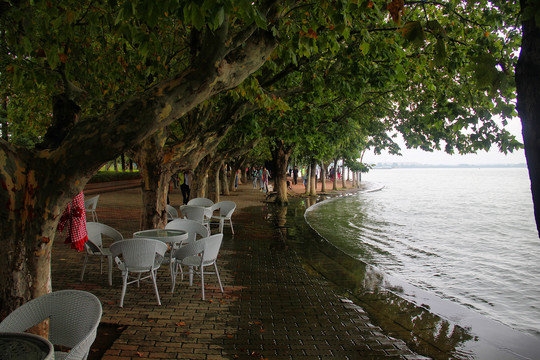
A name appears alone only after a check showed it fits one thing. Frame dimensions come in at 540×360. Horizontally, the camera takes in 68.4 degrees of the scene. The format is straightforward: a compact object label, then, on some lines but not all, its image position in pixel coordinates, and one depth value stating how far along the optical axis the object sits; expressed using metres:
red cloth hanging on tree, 6.10
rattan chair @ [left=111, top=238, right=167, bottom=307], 5.77
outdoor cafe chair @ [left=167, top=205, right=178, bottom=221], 11.31
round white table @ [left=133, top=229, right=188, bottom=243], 6.60
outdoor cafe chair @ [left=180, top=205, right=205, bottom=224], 10.93
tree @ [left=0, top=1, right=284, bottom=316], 3.55
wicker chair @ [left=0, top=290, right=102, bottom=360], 3.06
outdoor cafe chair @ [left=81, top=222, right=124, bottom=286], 6.87
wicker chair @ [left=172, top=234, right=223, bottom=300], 6.20
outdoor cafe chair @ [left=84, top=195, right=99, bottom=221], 12.35
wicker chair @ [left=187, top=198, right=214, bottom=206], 12.80
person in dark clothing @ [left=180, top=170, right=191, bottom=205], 19.51
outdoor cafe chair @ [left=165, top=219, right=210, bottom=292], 7.69
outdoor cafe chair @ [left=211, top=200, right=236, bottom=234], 12.18
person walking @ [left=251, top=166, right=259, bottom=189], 40.50
